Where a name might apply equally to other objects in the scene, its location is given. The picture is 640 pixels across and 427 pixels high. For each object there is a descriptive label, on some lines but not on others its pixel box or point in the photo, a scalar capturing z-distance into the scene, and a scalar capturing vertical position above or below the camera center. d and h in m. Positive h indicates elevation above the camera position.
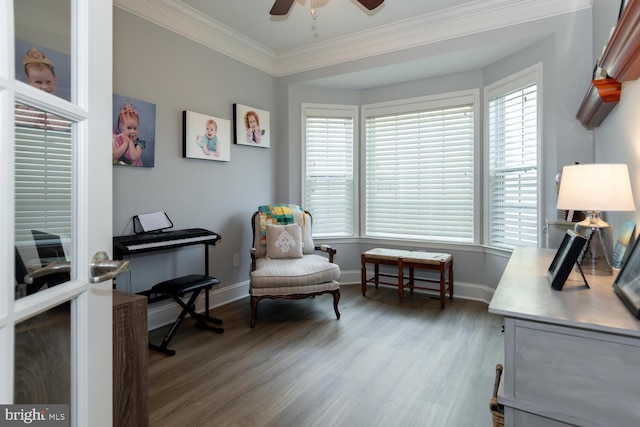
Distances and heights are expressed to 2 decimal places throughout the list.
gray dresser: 0.97 -0.45
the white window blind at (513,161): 3.21 +0.51
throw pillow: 3.58 -0.33
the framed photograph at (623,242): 1.59 -0.14
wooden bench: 3.57 -0.57
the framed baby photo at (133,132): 2.69 +0.65
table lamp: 1.44 +0.06
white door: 0.56 +0.01
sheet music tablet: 2.83 -0.09
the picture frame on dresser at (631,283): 1.07 -0.25
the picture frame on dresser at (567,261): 1.29 -0.19
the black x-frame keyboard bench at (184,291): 2.62 -0.63
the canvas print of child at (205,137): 3.22 +0.74
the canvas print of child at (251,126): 3.76 +0.99
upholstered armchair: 3.05 -0.50
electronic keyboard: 2.46 -0.23
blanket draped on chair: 3.70 -0.05
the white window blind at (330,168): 4.45 +0.58
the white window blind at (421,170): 3.90 +0.50
